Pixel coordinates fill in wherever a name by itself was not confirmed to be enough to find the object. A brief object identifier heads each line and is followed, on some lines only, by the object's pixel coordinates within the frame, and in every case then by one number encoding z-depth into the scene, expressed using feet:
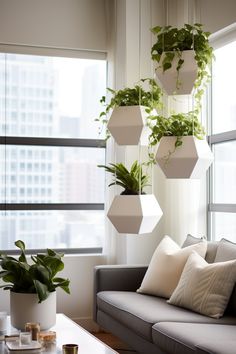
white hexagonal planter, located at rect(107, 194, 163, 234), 13.47
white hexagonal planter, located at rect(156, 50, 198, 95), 13.29
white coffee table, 10.31
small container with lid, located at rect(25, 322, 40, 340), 10.74
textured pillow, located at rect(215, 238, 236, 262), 13.99
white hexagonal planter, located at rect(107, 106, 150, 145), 14.12
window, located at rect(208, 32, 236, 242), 16.79
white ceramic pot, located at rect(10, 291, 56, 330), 11.61
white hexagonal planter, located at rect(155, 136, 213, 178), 13.48
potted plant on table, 11.61
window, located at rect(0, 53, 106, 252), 18.99
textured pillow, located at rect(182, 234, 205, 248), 15.87
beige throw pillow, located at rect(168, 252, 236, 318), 12.94
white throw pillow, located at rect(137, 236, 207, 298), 14.99
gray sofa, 10.99
